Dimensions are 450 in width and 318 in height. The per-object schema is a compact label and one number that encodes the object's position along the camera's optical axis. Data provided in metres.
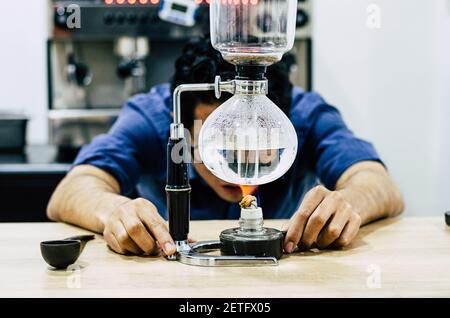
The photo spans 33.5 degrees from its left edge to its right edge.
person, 1.34
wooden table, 1.08
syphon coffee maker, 1.25
